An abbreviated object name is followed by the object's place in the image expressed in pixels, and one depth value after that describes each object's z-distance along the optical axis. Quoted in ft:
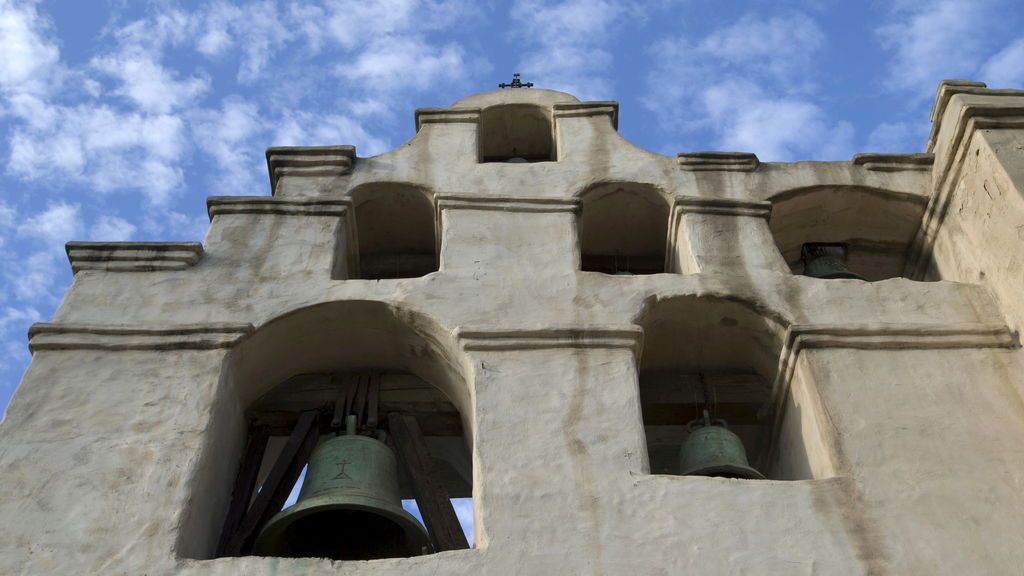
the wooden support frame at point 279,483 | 22.95
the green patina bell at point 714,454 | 23.62
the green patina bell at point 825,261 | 29.86
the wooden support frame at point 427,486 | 22.53
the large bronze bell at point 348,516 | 22.15
